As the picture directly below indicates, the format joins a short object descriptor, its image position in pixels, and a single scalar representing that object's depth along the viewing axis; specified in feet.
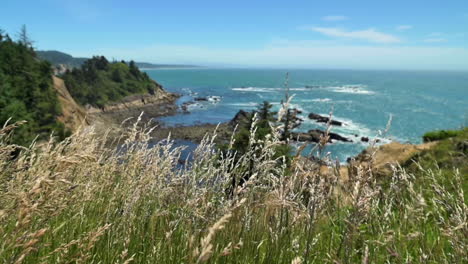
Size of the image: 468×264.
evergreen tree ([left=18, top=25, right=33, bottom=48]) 261.73
